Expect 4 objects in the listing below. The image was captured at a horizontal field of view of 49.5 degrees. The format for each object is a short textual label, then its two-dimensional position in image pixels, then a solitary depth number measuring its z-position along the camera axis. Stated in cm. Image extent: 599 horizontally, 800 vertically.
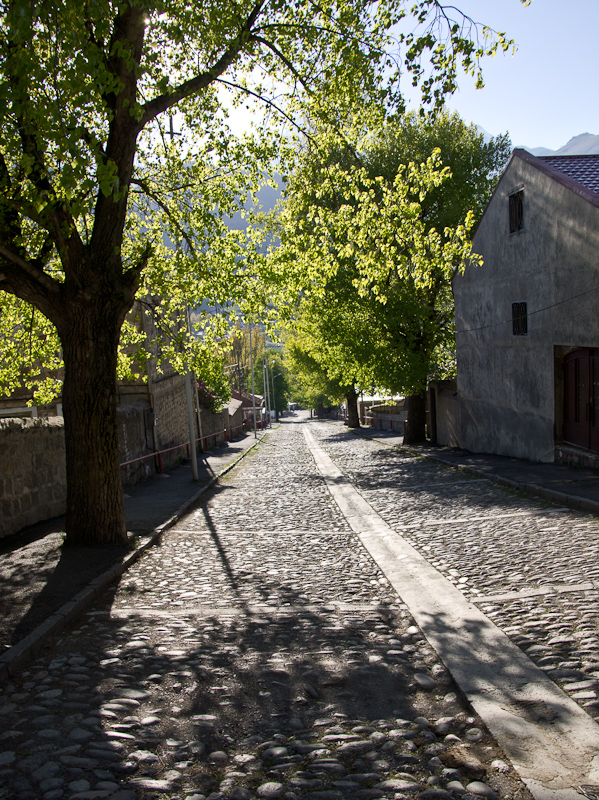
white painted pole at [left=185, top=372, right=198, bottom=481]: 1838
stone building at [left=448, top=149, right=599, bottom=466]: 1430
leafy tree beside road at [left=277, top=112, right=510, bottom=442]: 2502
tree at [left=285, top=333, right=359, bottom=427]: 5164
